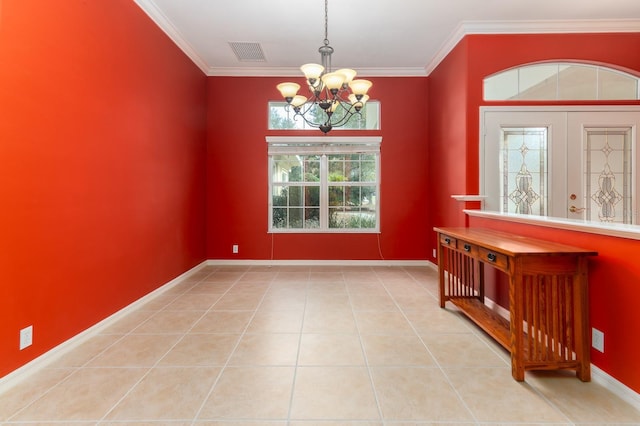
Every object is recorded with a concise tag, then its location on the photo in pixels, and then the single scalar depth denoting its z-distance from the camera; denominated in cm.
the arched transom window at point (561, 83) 357
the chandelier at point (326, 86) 245
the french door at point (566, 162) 352
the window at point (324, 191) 496
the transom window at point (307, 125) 490
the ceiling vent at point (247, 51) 405
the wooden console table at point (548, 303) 181
